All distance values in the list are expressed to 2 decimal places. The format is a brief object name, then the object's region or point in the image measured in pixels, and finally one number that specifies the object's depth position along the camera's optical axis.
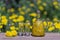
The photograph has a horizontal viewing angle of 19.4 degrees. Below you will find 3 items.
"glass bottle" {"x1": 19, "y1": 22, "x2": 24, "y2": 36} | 1.61
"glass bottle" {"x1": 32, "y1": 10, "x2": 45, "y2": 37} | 1.45
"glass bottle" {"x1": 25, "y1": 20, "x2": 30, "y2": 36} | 1.61
